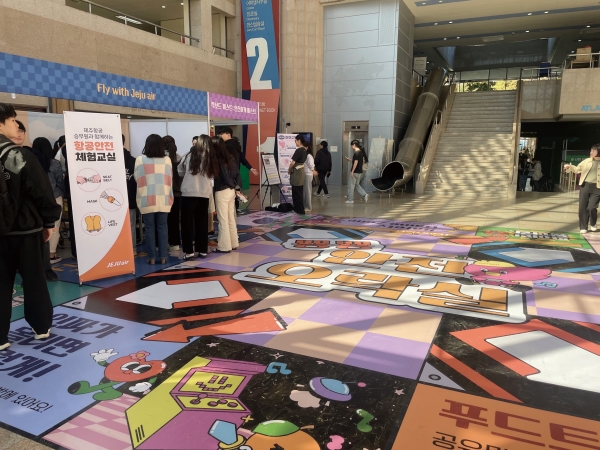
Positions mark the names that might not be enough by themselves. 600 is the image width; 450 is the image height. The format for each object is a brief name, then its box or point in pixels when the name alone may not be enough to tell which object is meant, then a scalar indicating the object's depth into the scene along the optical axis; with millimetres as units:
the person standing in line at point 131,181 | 5777
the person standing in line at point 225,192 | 5762
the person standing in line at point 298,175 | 8781
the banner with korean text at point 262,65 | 15320
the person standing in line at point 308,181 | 9555
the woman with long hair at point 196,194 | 5562
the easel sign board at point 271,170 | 10328
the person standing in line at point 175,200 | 5832
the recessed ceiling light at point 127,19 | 11363
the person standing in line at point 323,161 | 11547
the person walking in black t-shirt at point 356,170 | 10516
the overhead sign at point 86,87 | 4984
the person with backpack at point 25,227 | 2939
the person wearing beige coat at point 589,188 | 7246
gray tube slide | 13375
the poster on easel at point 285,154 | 10656
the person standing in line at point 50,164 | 5098
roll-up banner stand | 4449
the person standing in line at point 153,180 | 5086
